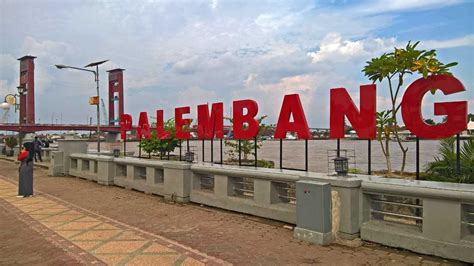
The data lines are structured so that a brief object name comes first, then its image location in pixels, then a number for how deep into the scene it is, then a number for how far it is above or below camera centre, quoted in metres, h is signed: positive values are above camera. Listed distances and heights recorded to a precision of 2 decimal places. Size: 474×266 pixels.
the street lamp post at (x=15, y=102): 28.87 +2.20
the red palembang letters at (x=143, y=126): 17.20 +0.19
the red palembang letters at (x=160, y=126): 16.05 +0.18
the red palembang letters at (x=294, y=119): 10.03 +0.29
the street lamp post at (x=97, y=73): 23.86 +3.37
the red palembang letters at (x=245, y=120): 11.33 +0.30
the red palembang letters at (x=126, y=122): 19.19 +0.40
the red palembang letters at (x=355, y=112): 8.45 +0.39
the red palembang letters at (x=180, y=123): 14.52 +0.27
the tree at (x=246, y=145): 20.58 -0.72
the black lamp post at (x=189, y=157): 11.20 -0.72
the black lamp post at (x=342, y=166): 7.12 -0.61
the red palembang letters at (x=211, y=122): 12.72 +0.28
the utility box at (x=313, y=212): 6.62 -1.34
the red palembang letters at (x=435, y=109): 7.14 +0.40
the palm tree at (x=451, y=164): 8.41 -0.76
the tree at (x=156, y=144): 22.69 -0.74
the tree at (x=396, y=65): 10.14 +1.74
